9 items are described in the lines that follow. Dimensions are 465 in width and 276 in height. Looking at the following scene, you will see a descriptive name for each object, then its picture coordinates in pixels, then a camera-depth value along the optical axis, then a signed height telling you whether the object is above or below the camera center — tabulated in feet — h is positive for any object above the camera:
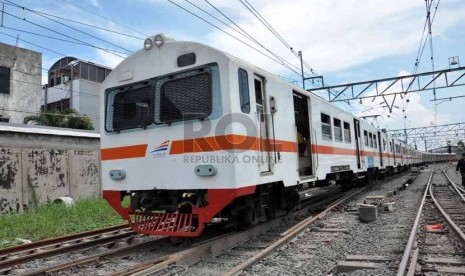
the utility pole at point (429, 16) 47.93 +18.05
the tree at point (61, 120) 68.64 +10.47
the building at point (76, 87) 96.78 +22.82
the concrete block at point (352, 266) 18.02 -4.27
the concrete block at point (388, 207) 35.71 -3.42
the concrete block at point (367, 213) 30.70 -3.32
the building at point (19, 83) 72.49 +18.24
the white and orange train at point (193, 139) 20.84 +2.04
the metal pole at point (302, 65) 89.39 +23.20
